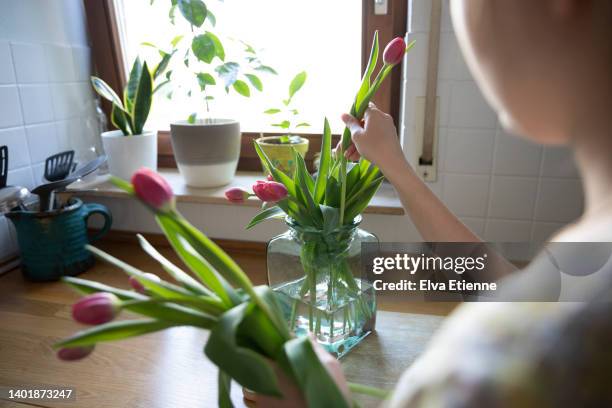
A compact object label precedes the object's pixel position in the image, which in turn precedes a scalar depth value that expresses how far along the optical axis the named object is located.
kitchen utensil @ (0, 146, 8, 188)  0.88
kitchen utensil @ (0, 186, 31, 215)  0.85
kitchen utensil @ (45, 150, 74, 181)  0.94
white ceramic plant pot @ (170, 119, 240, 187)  1.00
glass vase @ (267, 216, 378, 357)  0.51
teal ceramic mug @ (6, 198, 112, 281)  0.90
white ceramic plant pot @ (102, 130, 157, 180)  1.06
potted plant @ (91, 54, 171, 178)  1.05
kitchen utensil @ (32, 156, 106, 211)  0.89
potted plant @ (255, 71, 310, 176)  0.97
